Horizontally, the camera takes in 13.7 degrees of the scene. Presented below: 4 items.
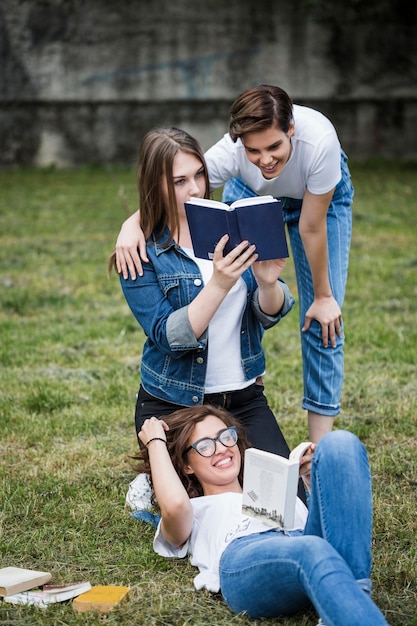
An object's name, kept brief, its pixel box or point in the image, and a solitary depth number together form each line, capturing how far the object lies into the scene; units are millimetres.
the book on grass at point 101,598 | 5273
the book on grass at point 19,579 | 5431
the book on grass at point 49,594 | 5394
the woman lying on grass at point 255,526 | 4609
